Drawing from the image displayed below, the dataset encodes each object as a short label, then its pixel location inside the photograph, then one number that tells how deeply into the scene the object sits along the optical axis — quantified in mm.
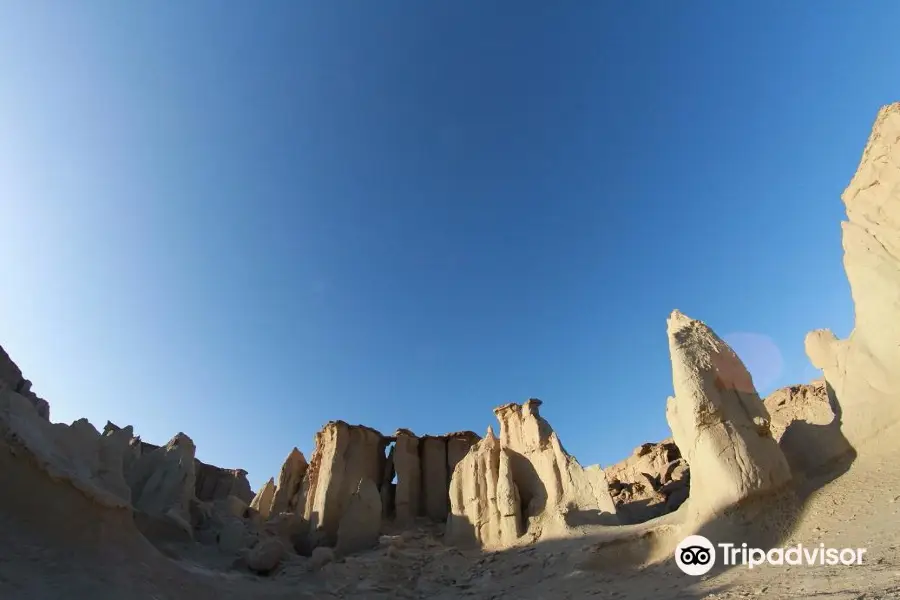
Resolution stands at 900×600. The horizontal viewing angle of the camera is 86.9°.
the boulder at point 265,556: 15891
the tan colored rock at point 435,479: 28297
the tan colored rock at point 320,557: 16375
